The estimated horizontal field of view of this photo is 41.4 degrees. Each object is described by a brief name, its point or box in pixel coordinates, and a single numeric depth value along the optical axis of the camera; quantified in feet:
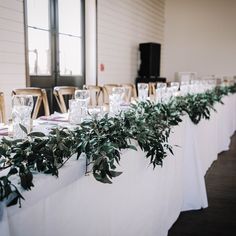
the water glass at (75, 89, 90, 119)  6.08
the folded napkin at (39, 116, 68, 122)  7.05
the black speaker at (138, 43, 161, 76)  27.66
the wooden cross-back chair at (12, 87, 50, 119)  10.22
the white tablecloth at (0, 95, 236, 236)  2.94
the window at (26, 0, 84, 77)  17.12
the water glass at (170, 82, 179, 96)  11.35
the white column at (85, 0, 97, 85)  21.29
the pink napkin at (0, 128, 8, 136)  5.56
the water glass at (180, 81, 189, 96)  13.02
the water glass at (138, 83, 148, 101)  9.50
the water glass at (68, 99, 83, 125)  6.16
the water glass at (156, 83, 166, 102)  8.66
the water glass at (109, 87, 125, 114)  7.09
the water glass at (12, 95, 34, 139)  4.77
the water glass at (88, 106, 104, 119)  4.57
